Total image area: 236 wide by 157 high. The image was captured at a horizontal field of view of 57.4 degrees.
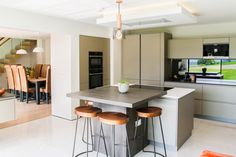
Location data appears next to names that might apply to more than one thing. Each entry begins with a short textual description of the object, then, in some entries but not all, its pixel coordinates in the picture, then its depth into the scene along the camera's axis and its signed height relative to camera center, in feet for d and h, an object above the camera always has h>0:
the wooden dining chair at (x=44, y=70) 25.98 -0.39
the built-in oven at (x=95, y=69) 18.30 -0.22
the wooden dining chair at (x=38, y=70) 26.63 -0.39
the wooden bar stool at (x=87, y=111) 9.67 -2.04
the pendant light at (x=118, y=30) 9.42 +1.64
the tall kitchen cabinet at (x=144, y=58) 17.76 +0.72
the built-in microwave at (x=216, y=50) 16.29 +1.21
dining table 21.22 -1.89
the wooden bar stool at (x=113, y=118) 8.61 -2.10
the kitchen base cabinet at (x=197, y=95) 16.70 -2.25
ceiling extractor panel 11.19 +2.83
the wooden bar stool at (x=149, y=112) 9.56 -2.06
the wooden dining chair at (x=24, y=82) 21.07 -1.52
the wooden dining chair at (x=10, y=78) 22.70 -1.18
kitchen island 8.89 -1.39
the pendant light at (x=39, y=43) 30.36 +3.38
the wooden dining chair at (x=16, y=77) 21.72 -1.04
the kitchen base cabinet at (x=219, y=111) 15.66 -3.33
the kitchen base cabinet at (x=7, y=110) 12.36 -2.49
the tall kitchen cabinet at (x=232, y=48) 15.80 +1.33
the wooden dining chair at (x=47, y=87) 20.93 -1.98
